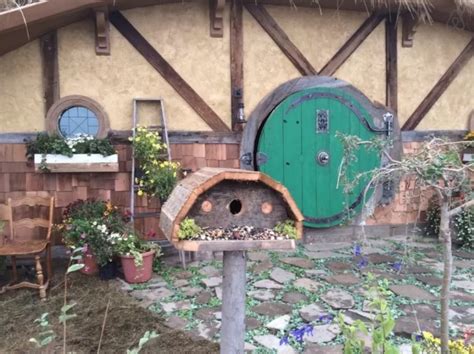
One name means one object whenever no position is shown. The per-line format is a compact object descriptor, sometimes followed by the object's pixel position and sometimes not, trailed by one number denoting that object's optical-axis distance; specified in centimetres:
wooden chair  356
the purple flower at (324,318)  204
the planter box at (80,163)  410
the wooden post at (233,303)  195
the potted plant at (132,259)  380
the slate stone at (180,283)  378
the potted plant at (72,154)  410
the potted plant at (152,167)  411
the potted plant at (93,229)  377
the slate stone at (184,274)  399
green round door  484
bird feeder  187
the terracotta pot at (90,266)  400
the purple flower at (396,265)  400
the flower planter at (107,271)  393
